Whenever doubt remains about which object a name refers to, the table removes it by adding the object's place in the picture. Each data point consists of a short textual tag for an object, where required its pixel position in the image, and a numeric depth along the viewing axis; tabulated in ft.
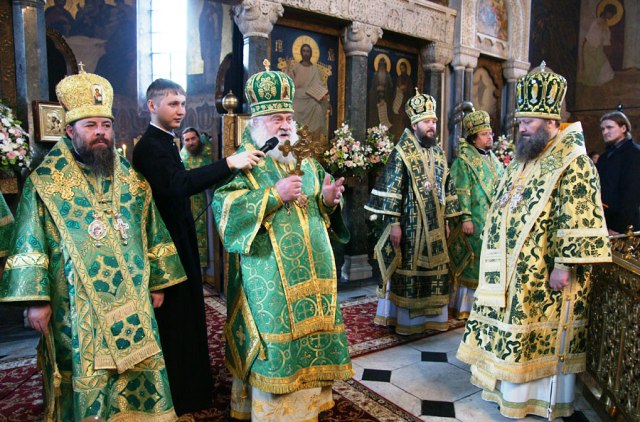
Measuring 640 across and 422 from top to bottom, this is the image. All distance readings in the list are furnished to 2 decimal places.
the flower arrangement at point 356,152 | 22.77
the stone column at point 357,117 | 24.63
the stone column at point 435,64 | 28.68
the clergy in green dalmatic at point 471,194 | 18.22
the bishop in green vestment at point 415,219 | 16.07
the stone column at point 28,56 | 15.56
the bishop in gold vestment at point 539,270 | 10.20
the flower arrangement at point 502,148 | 29.27
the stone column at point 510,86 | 34.55
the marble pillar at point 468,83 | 30.55
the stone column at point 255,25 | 20.34
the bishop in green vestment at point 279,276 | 9.35
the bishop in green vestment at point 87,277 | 8.19
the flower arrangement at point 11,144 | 13.76
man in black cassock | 9.98
